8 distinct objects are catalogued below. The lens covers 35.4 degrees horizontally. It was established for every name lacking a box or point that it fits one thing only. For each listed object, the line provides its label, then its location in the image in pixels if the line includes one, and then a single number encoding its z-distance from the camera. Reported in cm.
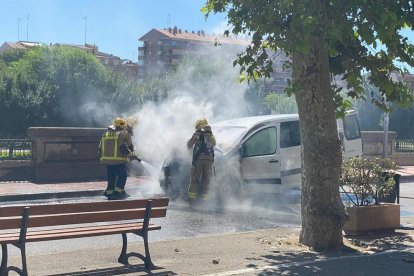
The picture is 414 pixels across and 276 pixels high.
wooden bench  623
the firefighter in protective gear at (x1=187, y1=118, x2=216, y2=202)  1280
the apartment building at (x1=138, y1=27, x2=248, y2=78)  14188
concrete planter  944
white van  1337
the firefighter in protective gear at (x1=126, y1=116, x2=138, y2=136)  1423
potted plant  947
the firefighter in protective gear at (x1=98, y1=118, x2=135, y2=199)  1327
